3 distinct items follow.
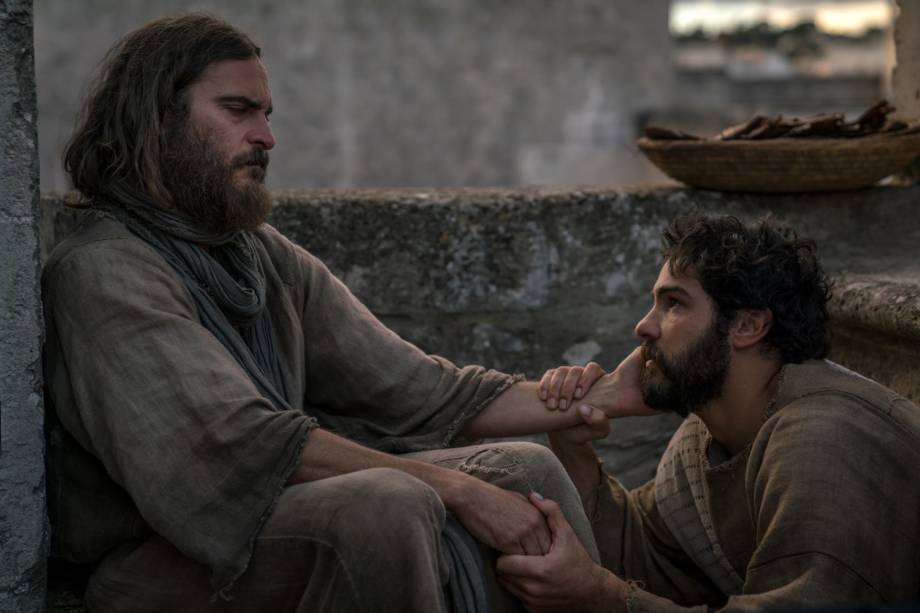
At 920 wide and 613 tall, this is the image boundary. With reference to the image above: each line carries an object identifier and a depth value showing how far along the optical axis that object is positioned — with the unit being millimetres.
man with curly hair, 2830
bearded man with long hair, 2746
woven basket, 4285
